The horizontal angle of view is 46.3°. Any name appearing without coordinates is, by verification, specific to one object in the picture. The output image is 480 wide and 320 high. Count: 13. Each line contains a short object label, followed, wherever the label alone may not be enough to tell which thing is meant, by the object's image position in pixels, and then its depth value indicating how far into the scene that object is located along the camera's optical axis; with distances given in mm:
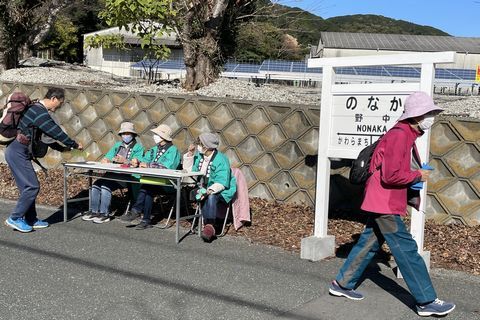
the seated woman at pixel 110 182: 7234
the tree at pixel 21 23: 13062
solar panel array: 25489
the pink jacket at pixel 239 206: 6711
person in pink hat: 4086
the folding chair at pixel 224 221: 6595
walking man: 6363
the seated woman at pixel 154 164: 6918
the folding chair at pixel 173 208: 6945
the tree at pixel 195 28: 9445
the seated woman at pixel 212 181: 6305
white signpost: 5004
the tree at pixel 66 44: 40531
